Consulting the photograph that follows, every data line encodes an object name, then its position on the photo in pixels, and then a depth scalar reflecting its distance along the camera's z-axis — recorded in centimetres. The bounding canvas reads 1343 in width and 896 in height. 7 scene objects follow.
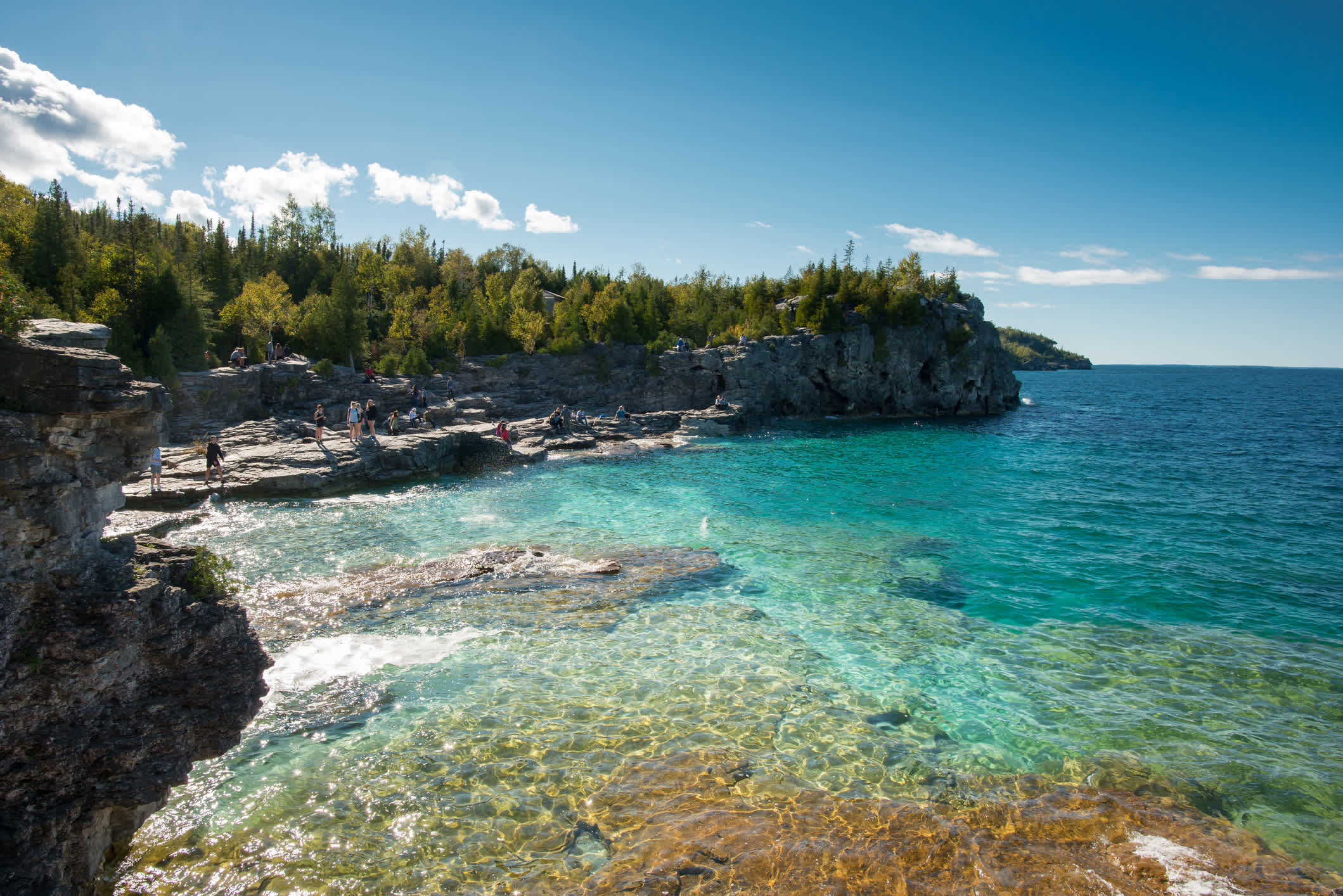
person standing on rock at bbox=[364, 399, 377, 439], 3322
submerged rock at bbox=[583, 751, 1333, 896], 799
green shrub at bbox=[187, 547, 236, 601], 846
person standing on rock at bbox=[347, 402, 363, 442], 3209
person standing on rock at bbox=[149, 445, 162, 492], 2440
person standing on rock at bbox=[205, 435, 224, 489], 2591
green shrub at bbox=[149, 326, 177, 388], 3186
